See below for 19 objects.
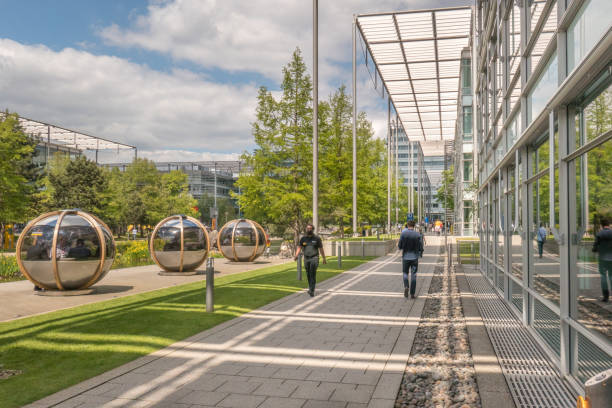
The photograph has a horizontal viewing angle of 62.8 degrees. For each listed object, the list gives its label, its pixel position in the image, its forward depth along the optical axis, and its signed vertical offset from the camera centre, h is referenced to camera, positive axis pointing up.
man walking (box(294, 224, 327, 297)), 11.75 -0.76
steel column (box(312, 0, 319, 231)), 20.88 +5.59
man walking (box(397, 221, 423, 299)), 11.52 -0.63
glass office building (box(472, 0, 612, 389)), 4.15 +0.54
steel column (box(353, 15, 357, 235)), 30.00 +6.97
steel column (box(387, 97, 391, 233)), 45.77 +9.02
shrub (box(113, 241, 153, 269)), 22.08 -1.69
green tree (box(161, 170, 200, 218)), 57.77 +2.83
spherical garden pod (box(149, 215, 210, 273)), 17.14 -0.86
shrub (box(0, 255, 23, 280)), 16.11 -1.66
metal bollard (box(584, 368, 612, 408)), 1.79 -0.62
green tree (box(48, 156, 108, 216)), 42.50 +2.99
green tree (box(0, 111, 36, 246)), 24.11 +1.96
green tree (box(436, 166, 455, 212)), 56.66 +3.97
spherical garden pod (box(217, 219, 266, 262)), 22.94 -0.99
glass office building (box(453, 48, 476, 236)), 39.12 +6.57
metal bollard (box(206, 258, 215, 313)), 9.30 -1.27
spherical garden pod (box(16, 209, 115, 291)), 11.70 -0.76
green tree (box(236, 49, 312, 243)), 27.86 +3.74
